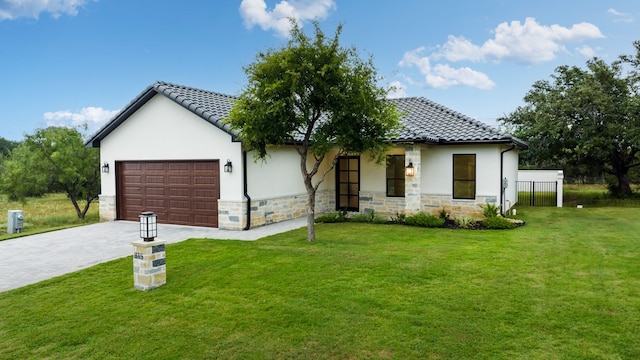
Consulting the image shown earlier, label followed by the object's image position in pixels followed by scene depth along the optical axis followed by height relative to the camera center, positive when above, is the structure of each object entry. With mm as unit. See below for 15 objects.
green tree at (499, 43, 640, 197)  18688 +2550
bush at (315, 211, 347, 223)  13164 -1429
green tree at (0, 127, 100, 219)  19609 +414
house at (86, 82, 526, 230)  11930 +127
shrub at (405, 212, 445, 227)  12242 -1436
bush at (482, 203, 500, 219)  12406 -1161
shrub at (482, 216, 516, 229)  11750 -1457
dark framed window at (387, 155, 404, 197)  14148 -73
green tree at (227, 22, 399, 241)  8695 +1600
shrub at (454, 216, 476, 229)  12070 -1462
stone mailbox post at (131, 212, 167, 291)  6207 -1261
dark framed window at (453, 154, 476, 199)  13469 -115
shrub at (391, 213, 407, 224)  13041 -1471
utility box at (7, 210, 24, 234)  13258 -1486
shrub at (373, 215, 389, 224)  13062 -1495
